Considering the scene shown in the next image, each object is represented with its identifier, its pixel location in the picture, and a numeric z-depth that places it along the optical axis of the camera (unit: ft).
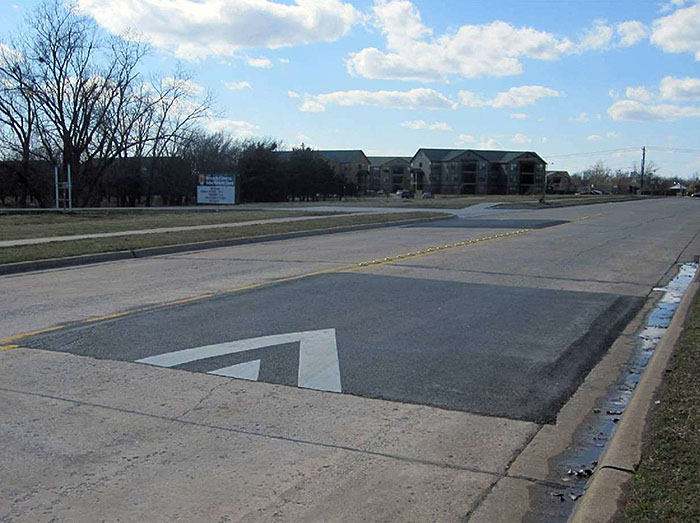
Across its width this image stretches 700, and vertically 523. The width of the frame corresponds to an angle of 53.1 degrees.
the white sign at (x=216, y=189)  129.90
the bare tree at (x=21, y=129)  172.45
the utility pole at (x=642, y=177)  386.20
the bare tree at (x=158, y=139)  209.46
